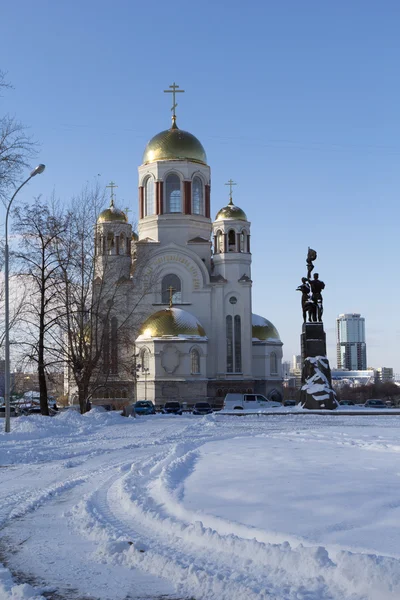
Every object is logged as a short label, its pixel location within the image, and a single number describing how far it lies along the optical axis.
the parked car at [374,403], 47.37
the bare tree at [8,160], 18.95
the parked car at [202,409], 42.12
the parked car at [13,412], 41.69
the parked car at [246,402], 41.59
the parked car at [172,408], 43.62
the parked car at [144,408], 42.05
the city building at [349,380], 177.62
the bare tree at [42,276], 29.39
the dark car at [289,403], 56.30
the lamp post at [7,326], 20.50
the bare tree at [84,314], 31.25
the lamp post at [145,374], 51.47
